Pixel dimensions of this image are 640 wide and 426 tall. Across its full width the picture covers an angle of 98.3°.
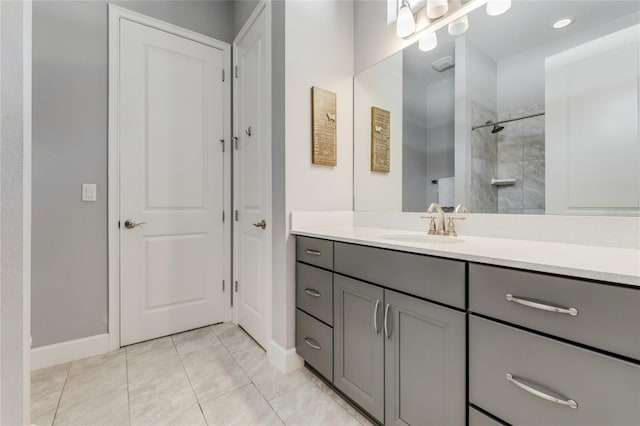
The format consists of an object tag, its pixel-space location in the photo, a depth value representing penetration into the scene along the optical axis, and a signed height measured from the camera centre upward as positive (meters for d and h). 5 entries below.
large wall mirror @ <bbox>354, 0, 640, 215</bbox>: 1.00 +0.46
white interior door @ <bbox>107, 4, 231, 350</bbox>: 1.87 +0.23
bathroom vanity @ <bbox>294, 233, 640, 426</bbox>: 0.62 -0.36
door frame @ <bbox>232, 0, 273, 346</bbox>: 1.77 +0.21
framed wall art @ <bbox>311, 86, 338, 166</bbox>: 1.74 +0.55
